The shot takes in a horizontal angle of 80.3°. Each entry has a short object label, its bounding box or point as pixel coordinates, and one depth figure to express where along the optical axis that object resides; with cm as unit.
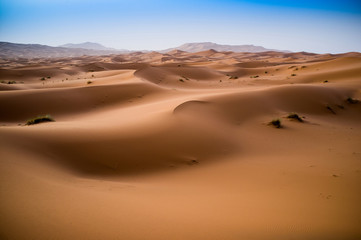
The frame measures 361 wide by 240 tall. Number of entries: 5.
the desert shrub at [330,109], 1121
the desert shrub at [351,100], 1233
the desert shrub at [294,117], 913
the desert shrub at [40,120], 777
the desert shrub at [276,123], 827
